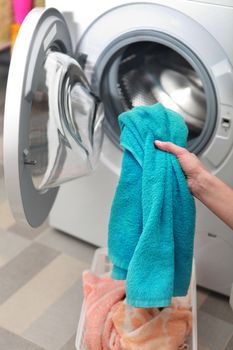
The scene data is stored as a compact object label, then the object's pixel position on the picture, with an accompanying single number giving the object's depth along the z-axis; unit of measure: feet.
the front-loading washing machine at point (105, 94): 3.43
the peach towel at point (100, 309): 3.82
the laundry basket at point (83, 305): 3.86
